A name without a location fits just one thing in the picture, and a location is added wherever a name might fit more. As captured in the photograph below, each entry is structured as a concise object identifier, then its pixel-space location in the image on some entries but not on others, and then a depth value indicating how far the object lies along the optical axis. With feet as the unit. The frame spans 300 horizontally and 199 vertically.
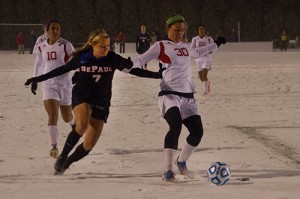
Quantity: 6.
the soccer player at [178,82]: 48.78
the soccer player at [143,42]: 187.32
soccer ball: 44.88
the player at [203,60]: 116.16
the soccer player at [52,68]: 57.98
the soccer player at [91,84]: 48.16
